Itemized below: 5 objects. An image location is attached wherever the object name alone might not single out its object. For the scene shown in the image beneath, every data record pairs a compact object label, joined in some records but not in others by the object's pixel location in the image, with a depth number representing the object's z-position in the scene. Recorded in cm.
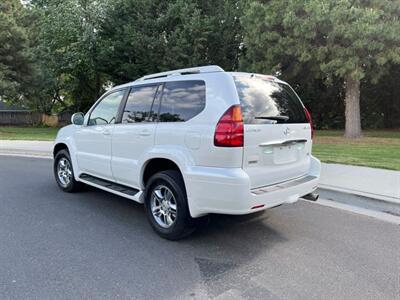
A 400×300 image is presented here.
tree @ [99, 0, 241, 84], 1966
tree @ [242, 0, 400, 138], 1276
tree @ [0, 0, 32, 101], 2123
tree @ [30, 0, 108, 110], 2273
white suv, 374
